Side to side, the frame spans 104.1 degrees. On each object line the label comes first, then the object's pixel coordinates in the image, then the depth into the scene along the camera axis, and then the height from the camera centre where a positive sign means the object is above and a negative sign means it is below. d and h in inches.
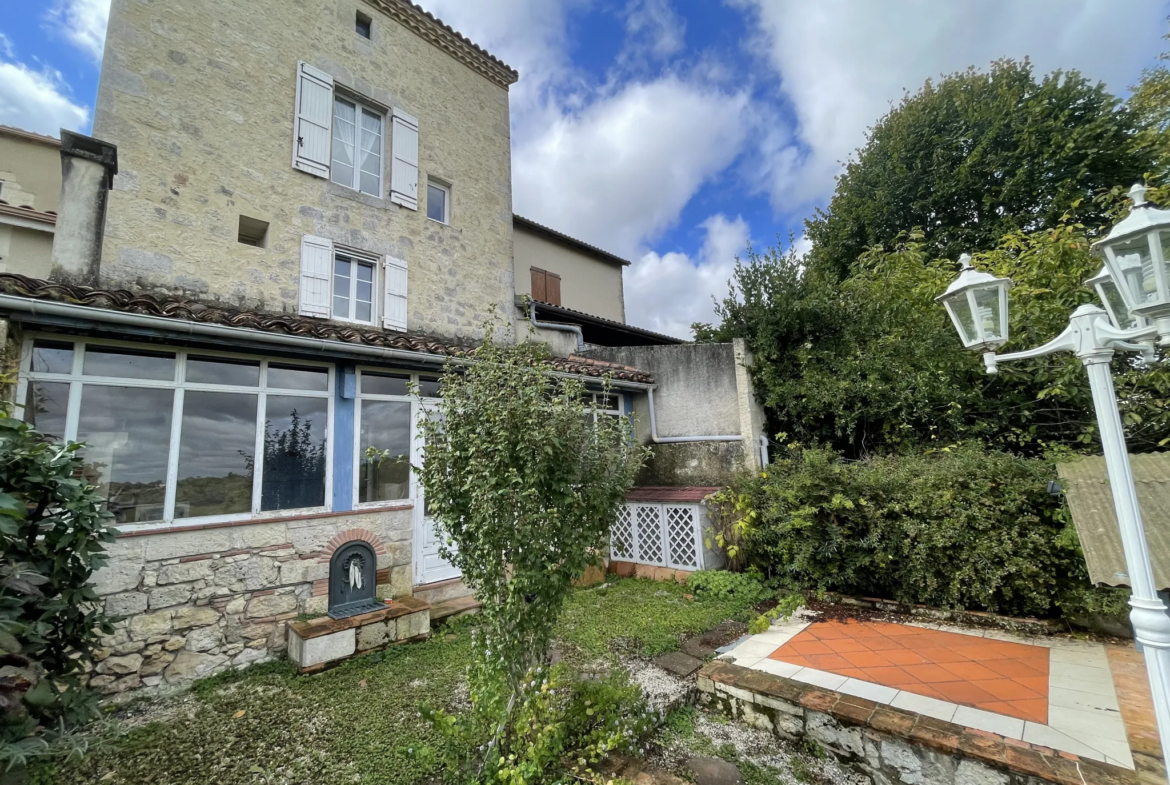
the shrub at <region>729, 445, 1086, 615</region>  195.0 -42.6
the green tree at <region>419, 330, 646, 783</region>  112.1 -14.1
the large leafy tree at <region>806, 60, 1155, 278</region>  508.7 +326.2
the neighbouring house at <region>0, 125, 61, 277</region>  354.9 +247.3
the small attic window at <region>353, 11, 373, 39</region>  352.8 +337.1
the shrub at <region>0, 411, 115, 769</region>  111.5 -27.7
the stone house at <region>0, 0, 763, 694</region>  179.8 +61.3
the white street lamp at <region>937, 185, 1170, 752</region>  83.4 +19.0
